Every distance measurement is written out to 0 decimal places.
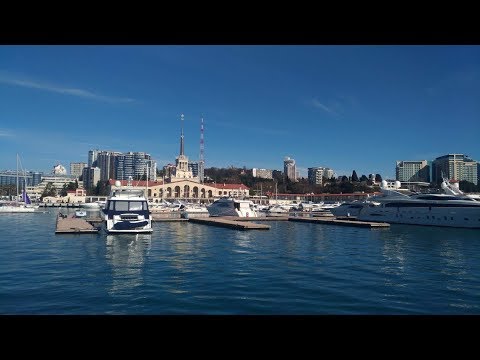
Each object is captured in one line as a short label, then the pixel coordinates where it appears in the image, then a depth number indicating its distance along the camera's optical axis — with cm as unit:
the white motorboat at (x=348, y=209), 4228
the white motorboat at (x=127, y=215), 2094
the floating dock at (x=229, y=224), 2758
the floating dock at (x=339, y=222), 3088
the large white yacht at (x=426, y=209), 3116
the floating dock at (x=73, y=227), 2215
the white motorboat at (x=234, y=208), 4134
